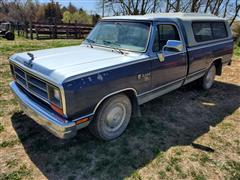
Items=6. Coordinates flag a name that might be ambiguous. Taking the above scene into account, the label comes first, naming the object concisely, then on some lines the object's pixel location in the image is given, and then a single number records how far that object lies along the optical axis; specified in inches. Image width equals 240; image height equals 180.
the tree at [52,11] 2038.6
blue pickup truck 103.4
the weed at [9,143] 124.7
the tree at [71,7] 2965.3
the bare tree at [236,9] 679.2
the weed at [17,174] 102.7
